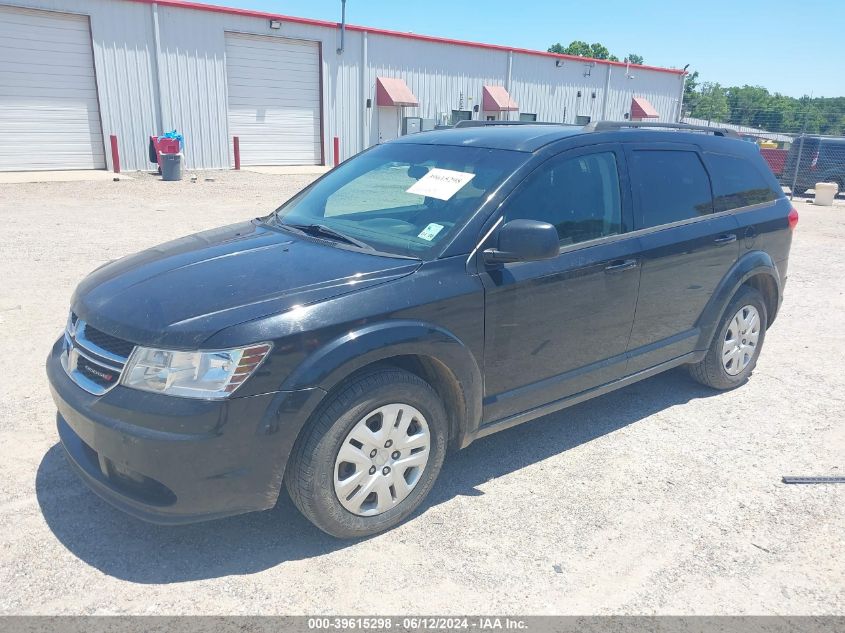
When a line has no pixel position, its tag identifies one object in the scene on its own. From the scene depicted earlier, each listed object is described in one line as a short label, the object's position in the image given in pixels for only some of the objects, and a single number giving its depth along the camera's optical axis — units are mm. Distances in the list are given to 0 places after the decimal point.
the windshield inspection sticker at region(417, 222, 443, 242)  3309
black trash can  18234
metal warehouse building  18391
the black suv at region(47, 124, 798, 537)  2629
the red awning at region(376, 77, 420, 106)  24500
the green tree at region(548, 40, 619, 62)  82188
